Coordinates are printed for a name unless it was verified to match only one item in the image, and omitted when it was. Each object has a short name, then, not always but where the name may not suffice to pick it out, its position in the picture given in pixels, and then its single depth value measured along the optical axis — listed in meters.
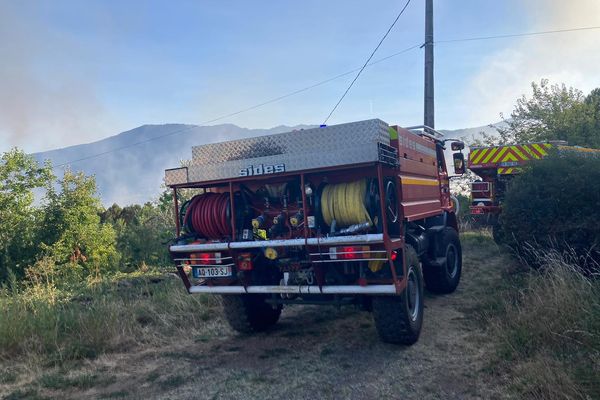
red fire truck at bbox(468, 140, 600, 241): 11.59
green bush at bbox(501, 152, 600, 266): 6.55
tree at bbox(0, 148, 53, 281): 13.47
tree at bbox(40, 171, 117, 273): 13.99
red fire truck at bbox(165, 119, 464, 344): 4.95
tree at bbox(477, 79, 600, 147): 17.48
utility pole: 14.11
